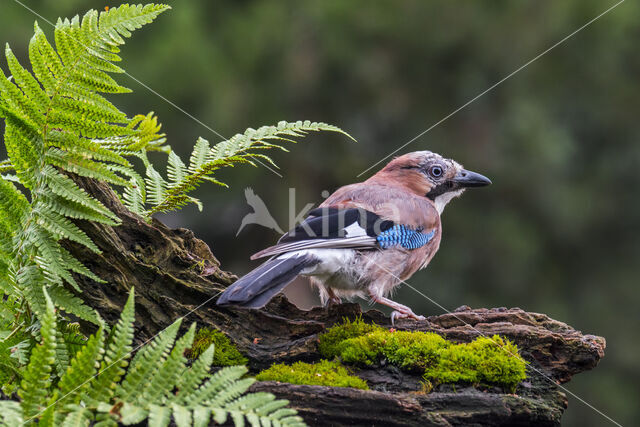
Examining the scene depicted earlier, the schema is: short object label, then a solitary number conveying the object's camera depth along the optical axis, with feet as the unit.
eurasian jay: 22.93
